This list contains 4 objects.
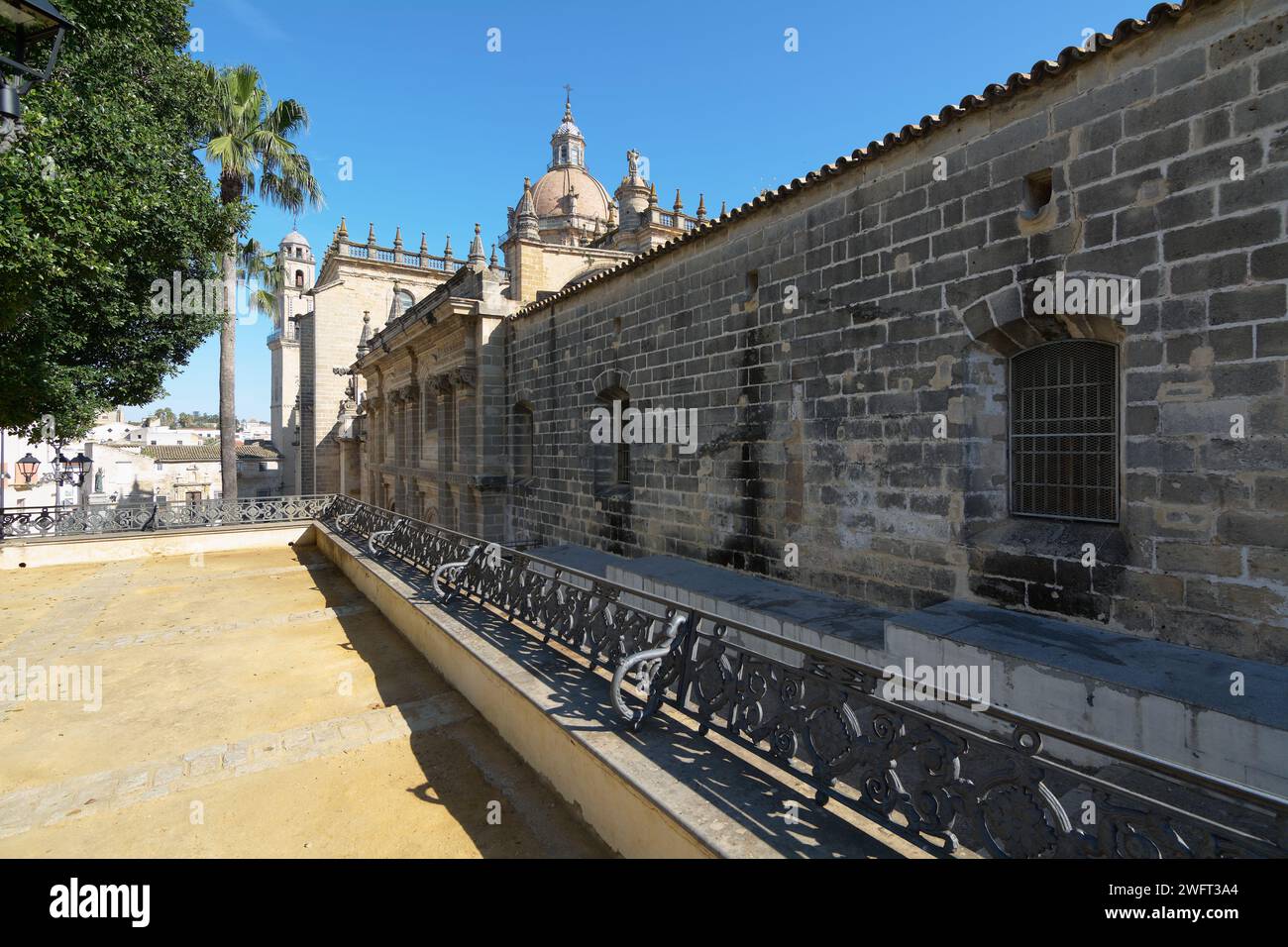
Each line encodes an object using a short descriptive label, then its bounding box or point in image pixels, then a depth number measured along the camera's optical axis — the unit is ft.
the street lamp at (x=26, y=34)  19.04
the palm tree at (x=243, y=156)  57.06
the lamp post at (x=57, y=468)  57.06
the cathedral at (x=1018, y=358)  13.71
